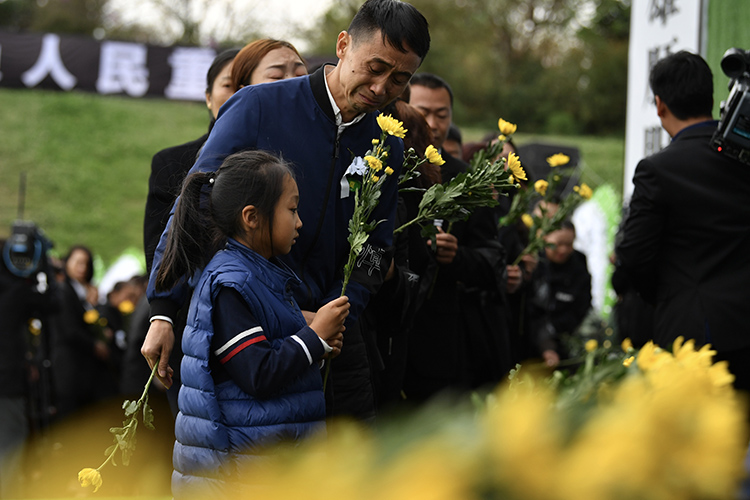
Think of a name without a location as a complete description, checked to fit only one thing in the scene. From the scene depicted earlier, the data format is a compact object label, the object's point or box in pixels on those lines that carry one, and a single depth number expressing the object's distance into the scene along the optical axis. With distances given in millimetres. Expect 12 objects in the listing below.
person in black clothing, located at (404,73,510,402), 6609
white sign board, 9383
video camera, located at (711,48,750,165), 5645
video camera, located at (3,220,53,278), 10250
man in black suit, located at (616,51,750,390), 5816
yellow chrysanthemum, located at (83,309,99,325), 12609
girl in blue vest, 3934
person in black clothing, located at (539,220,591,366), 11945
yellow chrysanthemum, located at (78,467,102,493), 3691
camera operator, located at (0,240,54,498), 9953
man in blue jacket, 4457
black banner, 27016
